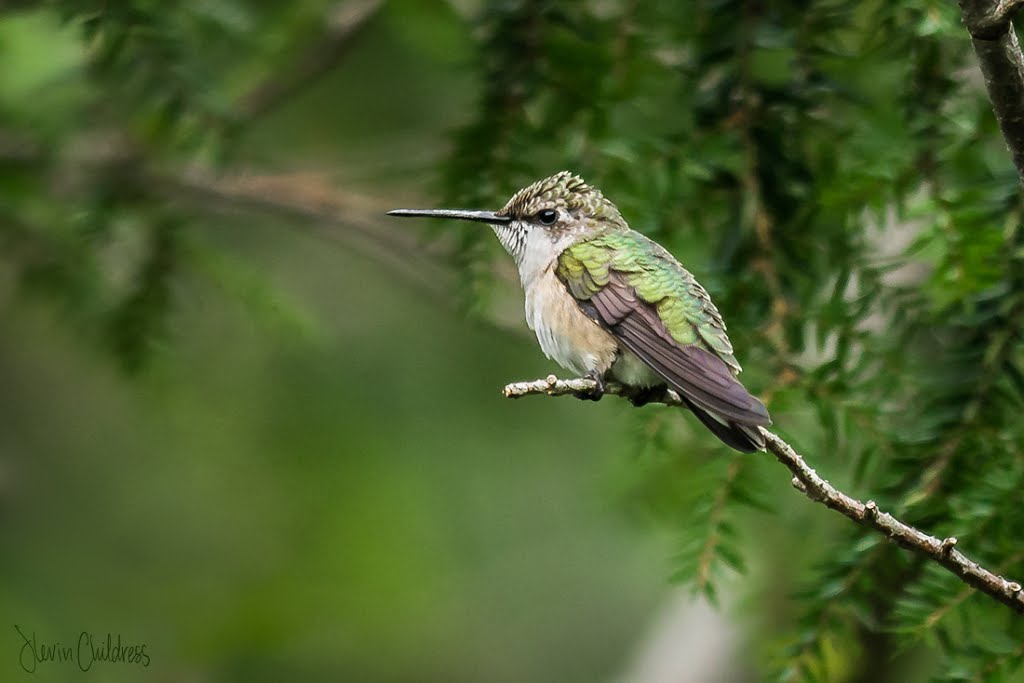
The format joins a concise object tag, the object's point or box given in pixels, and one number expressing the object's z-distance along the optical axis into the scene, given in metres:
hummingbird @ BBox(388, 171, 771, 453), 5.76
